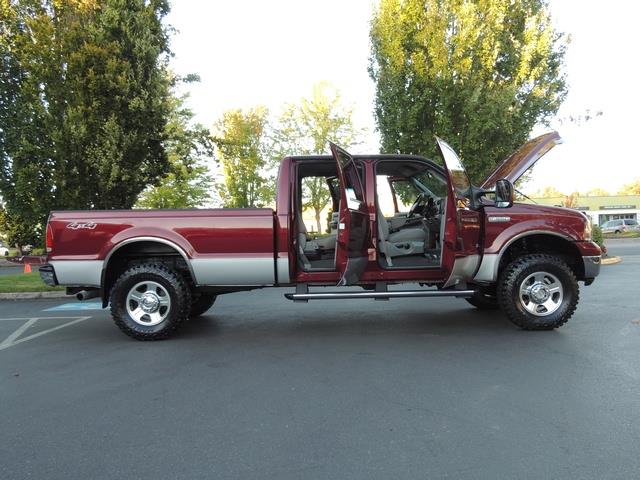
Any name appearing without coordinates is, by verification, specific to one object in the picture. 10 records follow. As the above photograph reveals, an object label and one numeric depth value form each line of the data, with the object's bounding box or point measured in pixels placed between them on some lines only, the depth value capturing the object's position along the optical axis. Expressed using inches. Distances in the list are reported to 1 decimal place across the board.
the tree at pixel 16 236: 877.8
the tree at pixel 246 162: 1148.5
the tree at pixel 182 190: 1042.1
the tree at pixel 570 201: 1587.1
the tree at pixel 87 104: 434.3
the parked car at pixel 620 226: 1878.7
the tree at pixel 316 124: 1126.4
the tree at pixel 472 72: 526.6
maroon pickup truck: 216.5
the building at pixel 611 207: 2625.5
